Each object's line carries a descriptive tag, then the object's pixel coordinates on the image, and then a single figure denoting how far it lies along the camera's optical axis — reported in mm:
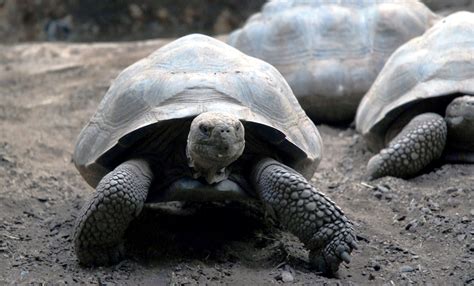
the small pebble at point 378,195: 8377
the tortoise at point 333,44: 12312
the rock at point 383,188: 8522
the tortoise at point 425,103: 8977
